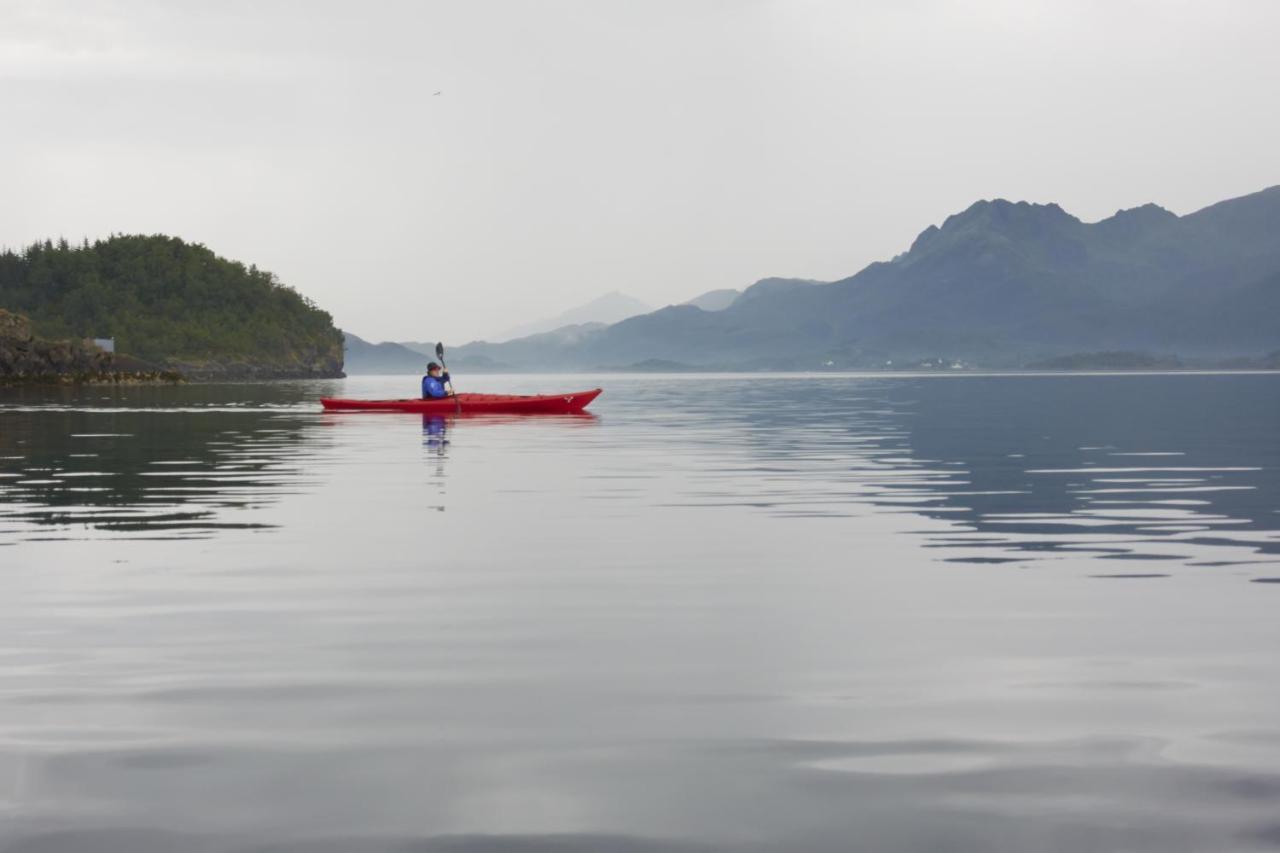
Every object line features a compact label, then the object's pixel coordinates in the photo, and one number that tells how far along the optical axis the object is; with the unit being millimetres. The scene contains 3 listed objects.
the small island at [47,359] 141375
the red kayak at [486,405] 59625
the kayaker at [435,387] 60500
